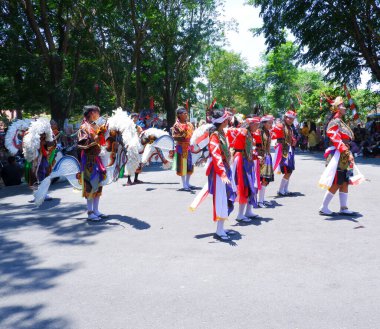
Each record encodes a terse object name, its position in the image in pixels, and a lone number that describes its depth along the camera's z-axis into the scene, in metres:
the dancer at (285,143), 9.00
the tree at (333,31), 19.92
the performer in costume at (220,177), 5.84
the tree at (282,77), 44.44
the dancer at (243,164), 6.91
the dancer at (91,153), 6.95
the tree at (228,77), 60.40
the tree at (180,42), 25.52
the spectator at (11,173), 12.69
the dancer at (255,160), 7.14
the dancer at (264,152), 8.26
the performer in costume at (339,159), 7.07
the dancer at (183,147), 10.37
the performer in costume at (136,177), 11.02
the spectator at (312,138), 23.61
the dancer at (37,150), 9.41
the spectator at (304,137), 24.70
